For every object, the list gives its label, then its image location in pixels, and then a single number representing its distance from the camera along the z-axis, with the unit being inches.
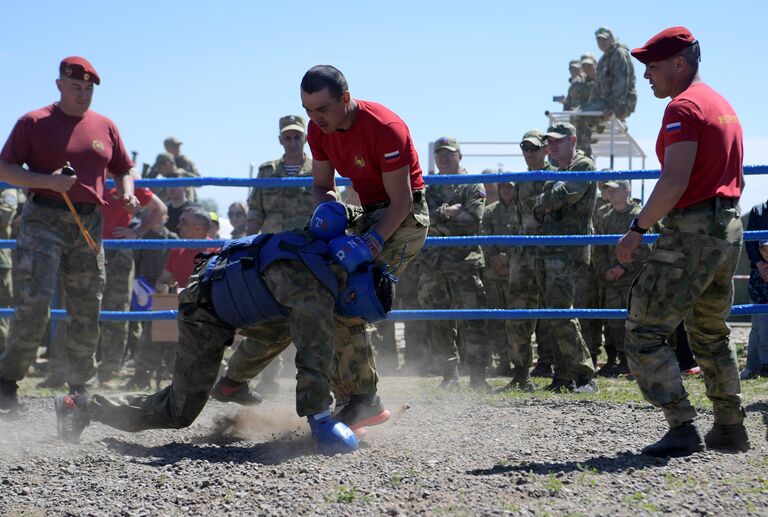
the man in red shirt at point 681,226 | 388.5
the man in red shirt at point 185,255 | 767.1
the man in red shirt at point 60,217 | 554.6
